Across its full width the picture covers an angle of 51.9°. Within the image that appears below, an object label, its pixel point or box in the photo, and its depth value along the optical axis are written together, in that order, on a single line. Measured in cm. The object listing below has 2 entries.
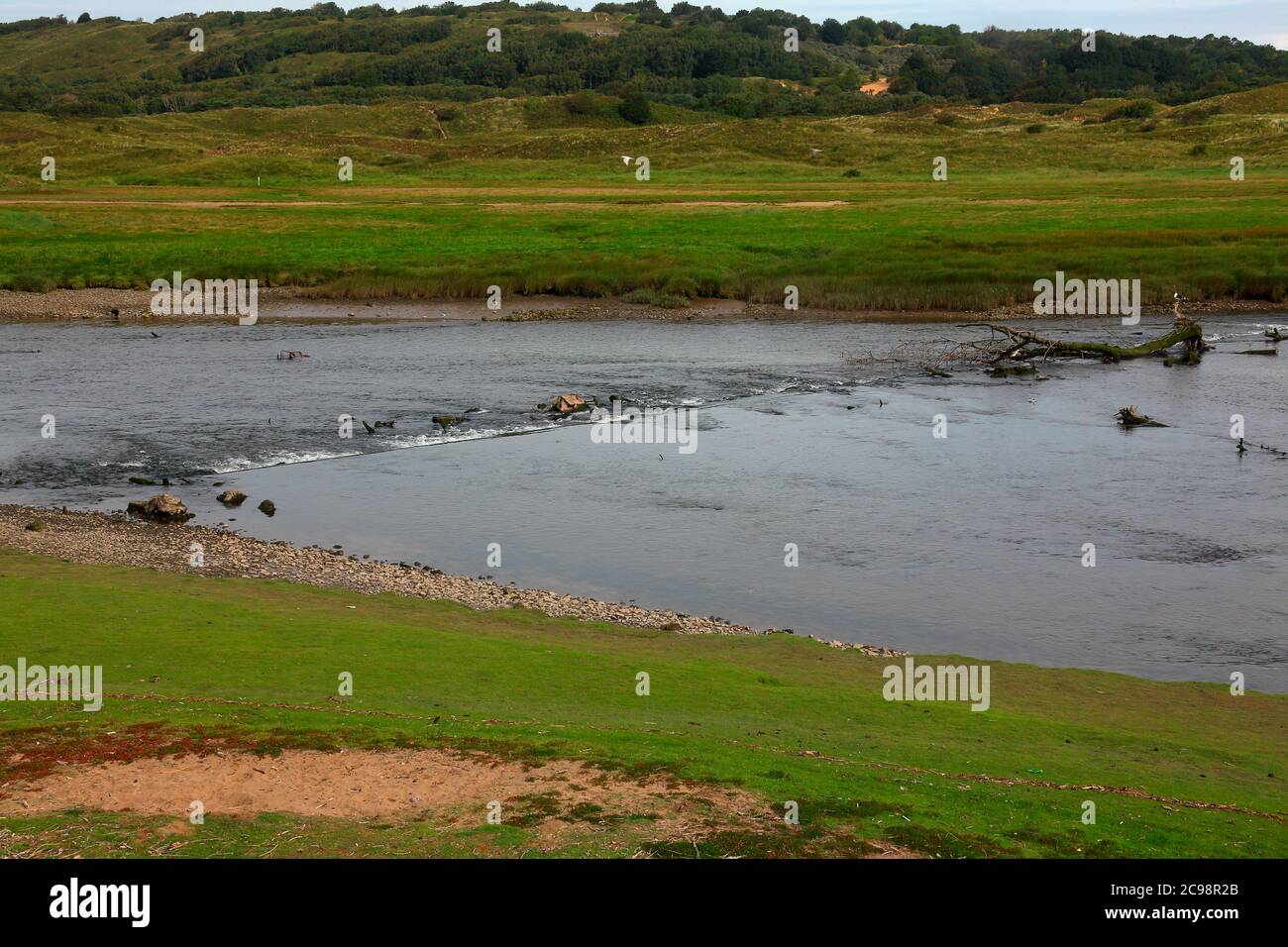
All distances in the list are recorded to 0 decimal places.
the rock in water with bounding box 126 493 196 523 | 2455
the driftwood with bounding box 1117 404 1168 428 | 3447
